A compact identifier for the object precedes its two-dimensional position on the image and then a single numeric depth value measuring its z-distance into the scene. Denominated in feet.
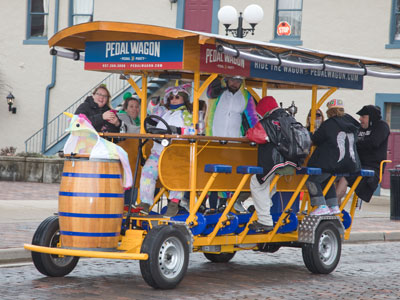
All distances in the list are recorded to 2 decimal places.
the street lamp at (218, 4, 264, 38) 57.47
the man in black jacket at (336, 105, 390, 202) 35.78
